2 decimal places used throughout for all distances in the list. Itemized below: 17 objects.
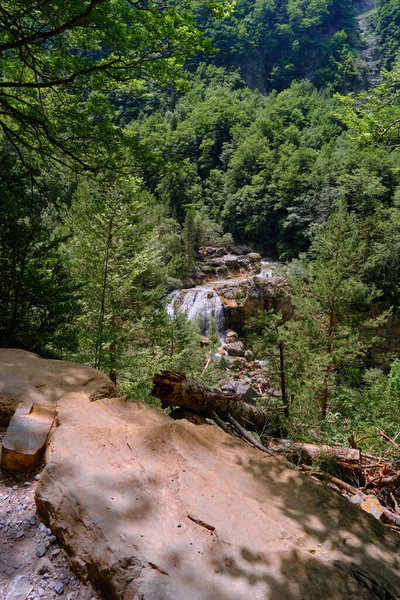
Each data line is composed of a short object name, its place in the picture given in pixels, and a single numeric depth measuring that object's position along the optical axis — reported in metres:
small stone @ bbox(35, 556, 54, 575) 1.52
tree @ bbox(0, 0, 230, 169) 4.09
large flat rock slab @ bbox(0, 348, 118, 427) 2.80
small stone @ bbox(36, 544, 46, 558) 1.61
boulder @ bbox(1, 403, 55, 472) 2.17
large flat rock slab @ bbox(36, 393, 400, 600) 1.44
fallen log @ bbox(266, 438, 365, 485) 3.47
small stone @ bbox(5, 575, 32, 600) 1.38
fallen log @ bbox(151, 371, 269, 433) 3.42
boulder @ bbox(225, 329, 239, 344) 22.91
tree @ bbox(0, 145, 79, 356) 5.20
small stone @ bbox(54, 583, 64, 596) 1.43
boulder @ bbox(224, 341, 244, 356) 21.39
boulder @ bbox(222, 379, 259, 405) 15.00
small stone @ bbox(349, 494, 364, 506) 2.99
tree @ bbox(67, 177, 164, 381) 6.99
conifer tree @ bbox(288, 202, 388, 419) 8.64
